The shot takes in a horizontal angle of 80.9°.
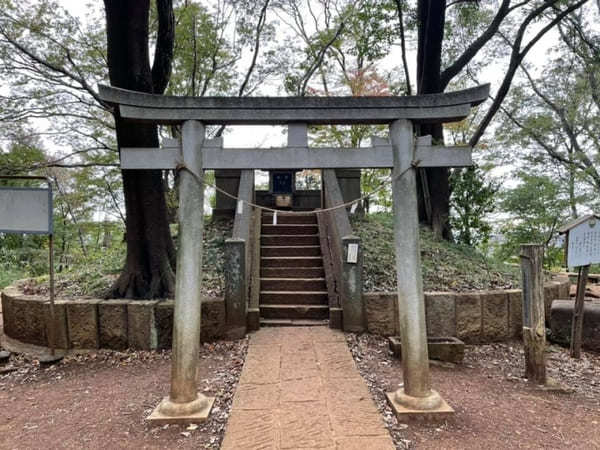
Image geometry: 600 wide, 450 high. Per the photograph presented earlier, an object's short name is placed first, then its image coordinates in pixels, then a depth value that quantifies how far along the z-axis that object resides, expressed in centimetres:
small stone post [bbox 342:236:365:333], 483
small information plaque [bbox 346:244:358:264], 484
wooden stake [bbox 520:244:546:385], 396
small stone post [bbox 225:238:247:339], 472
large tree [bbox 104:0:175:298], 492
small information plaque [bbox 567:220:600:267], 475
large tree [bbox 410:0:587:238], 736
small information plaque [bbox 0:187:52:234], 466
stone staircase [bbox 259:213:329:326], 529
